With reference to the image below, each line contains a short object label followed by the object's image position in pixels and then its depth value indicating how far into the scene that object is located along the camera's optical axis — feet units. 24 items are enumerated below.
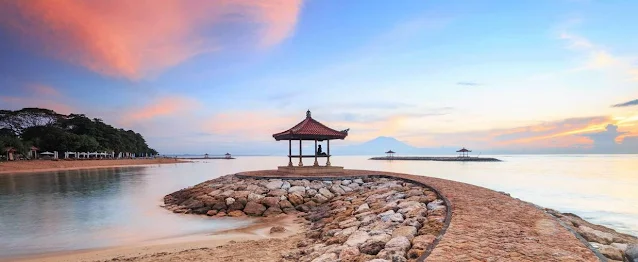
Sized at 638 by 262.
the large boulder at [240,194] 43.94
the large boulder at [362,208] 31.30
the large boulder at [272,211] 40.01
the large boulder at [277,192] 43.77
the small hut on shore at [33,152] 175.01
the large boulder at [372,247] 18.46
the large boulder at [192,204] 44.65
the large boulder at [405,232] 19.47
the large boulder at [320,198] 43.07
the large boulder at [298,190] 44.70
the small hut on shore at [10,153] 158.28
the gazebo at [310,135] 58.44
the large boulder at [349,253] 17.99
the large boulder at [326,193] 44.33
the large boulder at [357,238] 20.22
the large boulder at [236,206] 42.12
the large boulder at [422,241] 17.06
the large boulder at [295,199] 42.56
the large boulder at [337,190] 45.83
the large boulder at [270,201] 41.60
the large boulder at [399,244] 17.34
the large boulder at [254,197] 42.95
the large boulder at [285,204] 41.39
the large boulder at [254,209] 40.55
